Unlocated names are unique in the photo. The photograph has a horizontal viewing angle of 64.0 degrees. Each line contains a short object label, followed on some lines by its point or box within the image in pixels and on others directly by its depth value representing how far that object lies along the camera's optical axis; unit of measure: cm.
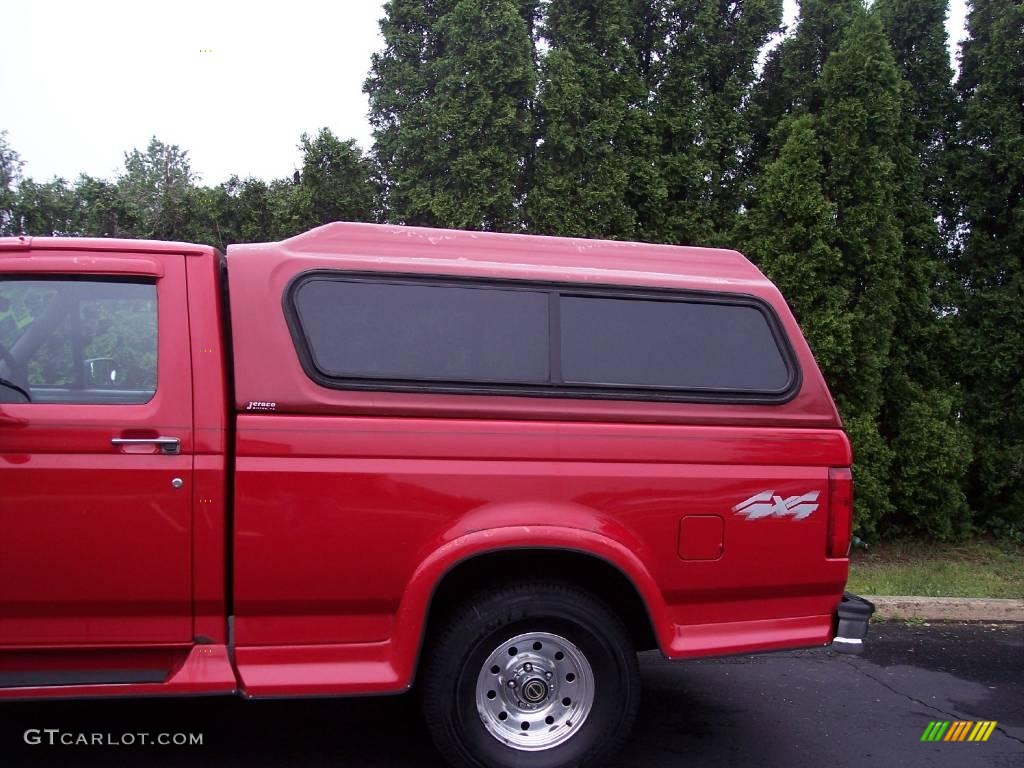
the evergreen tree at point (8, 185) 732
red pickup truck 309
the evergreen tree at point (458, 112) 761
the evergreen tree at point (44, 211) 734
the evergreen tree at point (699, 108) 802
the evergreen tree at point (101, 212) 740
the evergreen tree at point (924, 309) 769
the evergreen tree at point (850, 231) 738
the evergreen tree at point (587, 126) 773
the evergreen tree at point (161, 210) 761
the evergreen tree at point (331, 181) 773
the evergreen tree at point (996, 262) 787
